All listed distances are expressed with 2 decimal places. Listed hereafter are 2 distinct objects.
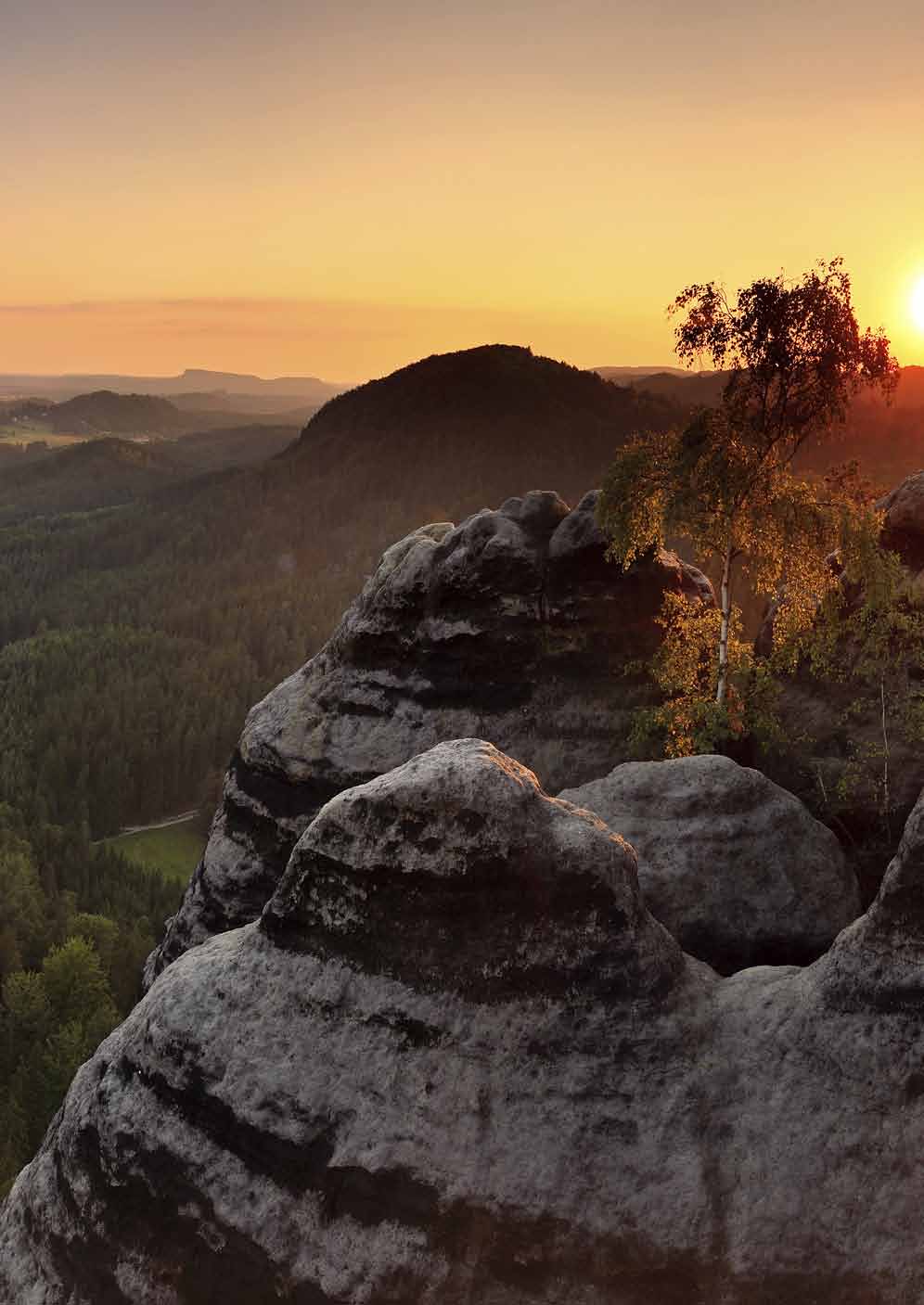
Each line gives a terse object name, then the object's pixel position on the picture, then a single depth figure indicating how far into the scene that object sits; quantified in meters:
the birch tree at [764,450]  32.53
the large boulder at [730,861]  26.41
